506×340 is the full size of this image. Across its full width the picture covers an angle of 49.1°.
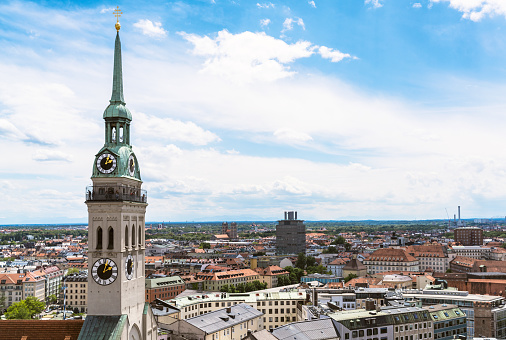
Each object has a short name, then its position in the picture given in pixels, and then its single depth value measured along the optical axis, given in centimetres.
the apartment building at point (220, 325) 9456
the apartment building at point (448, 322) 11194
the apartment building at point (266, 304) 13725
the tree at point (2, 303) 18626
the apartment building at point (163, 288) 18325
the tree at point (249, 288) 19655
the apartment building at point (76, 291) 18762
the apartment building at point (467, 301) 12500
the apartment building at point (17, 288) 19238
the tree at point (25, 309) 14210
